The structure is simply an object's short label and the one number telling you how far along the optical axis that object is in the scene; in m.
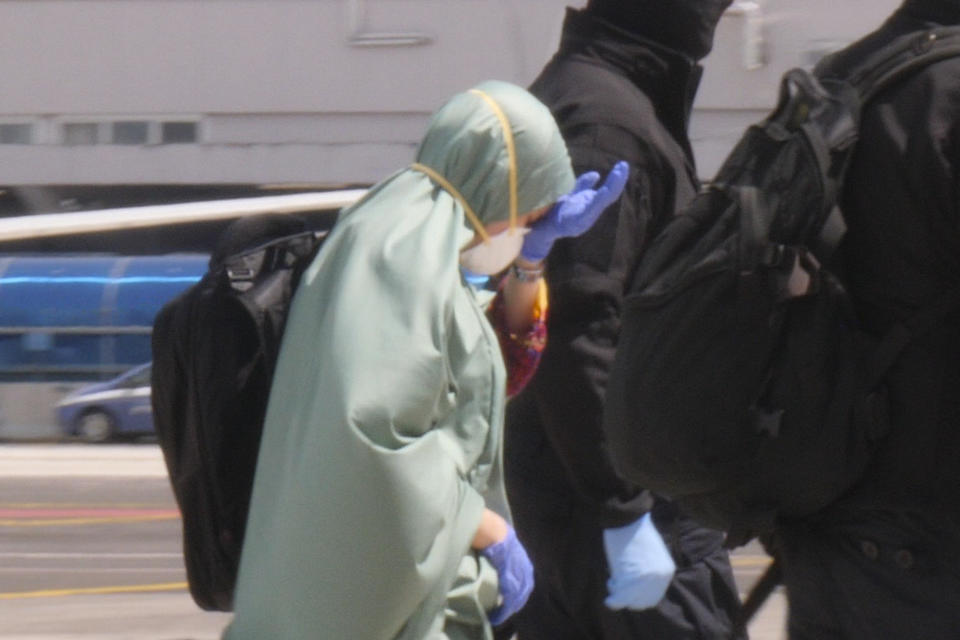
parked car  41.72
